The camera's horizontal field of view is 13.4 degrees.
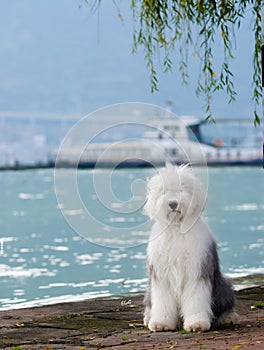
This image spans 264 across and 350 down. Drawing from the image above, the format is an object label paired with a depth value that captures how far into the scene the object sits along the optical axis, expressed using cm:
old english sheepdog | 799
